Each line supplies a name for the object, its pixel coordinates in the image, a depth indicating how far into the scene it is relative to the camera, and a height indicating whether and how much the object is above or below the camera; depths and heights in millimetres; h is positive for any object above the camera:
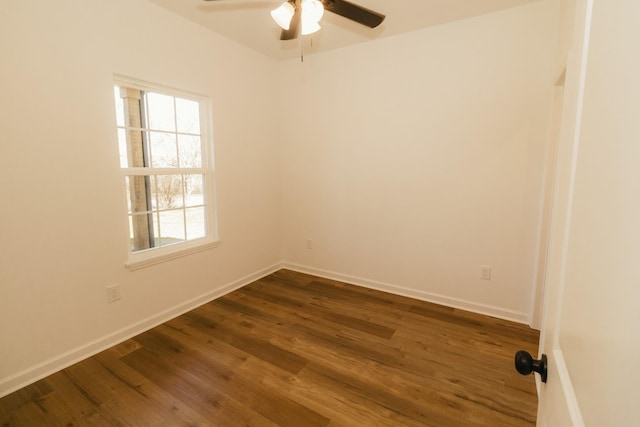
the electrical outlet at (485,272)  2725 -872
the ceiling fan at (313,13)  1651 +997
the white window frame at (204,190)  2354 -109
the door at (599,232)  368 -86
